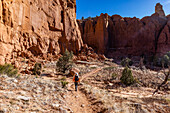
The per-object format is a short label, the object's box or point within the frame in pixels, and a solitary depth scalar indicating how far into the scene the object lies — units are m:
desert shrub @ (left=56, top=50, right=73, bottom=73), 16.72
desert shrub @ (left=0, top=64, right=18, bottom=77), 8.39
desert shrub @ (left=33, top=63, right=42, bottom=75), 13.77
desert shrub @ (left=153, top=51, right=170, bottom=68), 36.19
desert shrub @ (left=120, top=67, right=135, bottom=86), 12.70
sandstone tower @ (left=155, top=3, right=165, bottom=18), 55.22
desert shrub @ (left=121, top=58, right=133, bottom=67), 29.83
